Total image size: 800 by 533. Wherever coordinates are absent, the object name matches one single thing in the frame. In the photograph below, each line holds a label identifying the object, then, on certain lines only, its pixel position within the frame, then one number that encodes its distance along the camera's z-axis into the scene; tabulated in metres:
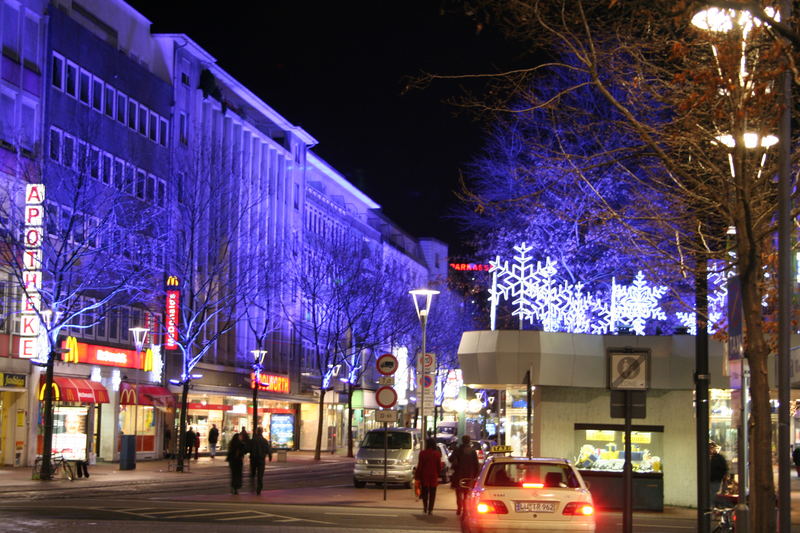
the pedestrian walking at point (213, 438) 56.97
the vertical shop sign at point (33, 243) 37.91
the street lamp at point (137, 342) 49.53
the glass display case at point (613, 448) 28.22
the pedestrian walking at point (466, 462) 25.06
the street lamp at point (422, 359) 32.59
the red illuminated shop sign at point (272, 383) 65.71
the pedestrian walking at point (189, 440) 50.69
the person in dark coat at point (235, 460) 30.53
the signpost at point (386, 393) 28.11
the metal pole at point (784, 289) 11.55
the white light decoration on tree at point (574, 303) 34.06
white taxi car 15.42
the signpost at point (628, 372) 16.53
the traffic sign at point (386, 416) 29.06
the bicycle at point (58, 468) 35.84
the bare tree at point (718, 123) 13.02
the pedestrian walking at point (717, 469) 24.00
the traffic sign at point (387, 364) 28.06
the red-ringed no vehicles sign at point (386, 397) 28.34
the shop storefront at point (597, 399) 28.34
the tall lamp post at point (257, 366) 54.50
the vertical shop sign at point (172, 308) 49.31
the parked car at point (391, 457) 36.00
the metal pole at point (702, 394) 16.23
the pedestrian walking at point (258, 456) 31.02
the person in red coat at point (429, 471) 24.53
